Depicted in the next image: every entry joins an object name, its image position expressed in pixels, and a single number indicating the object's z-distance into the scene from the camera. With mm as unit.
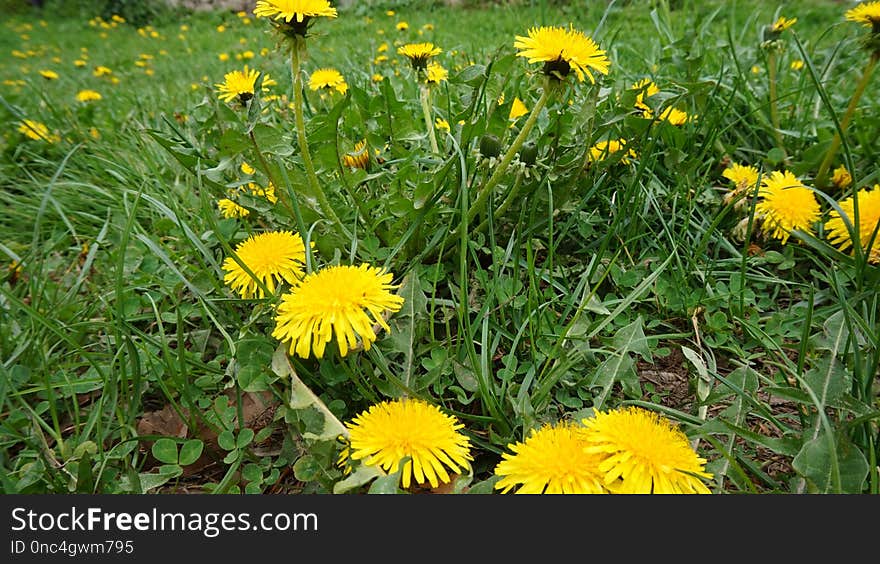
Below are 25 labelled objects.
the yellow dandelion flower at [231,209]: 461
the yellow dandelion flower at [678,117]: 508
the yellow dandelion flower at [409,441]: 314
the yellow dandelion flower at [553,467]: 303
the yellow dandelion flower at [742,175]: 469
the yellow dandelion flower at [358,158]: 473
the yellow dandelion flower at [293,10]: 359
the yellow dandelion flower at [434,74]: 510
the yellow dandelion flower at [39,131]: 694
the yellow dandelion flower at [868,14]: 434
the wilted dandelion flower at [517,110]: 521
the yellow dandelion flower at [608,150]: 465
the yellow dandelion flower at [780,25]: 526
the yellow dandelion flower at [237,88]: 444
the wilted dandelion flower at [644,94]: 455
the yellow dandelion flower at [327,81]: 530
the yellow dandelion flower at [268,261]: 383
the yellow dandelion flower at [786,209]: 449
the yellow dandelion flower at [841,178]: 492
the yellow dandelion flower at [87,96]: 1010
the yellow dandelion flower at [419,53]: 476
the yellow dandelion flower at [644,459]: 299
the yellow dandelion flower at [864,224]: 428
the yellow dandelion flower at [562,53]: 369
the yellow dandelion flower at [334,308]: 330
